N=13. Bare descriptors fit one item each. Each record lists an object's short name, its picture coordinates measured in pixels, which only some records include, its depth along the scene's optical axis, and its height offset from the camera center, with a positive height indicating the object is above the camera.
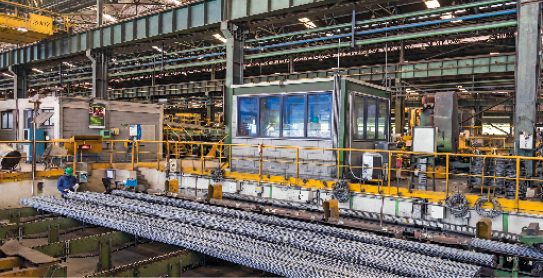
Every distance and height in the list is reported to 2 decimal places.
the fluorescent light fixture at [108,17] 32.28 +10.36
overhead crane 19.92 +5.99
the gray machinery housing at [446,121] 10.12 +0.45
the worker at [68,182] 10.35 -1.34
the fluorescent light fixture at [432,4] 16.39 +6.03
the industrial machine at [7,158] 11.76 -0.76
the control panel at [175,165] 12.93 -1.04
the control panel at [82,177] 11.88 -1.36
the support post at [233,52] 14.97 +3.45
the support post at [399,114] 25.48 +1.59
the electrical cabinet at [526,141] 9.37 -0.08
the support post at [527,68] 9.64 +1.84
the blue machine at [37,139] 16.50 -0.21
